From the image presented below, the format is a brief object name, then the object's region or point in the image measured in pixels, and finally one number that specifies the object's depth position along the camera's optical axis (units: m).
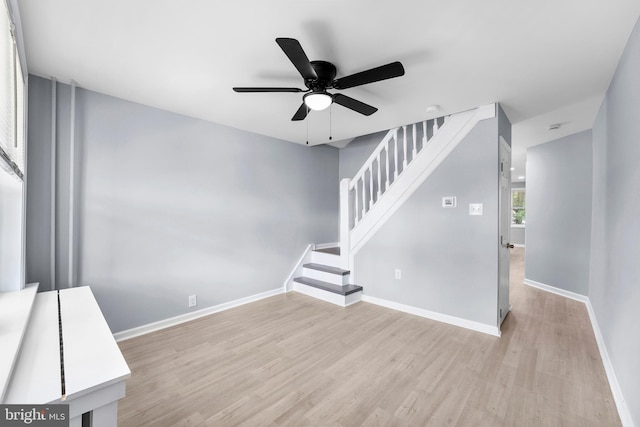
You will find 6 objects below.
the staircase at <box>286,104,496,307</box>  3.18
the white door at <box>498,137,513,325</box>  2.95
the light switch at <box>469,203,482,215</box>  2.96
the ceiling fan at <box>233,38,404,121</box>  1.61
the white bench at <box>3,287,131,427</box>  0.89
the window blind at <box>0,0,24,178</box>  1.37
